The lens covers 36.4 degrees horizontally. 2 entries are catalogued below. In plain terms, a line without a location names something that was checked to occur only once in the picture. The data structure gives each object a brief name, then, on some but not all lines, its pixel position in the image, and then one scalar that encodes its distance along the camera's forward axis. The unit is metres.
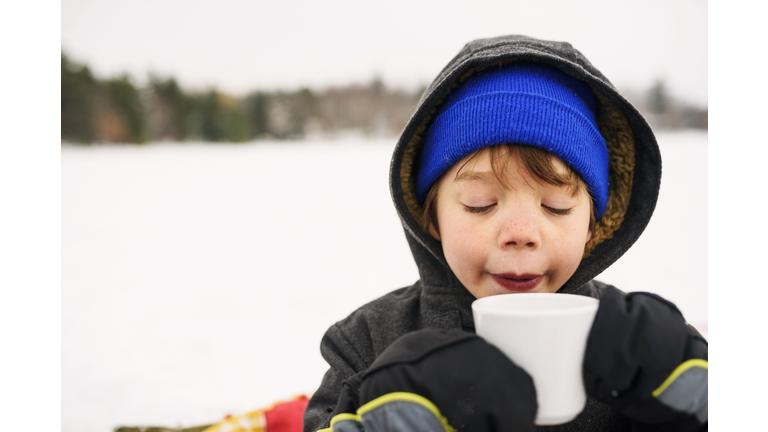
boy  0.69
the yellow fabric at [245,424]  1.04
